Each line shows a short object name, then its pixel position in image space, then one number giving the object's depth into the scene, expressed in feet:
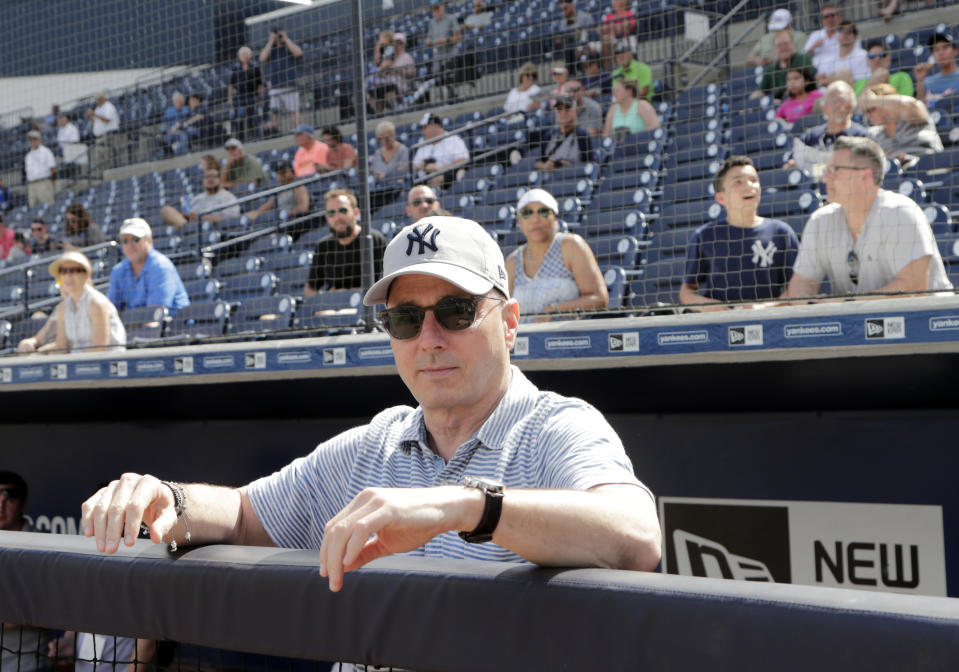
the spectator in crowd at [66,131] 45.37
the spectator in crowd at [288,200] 29.01
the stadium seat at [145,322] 21.02
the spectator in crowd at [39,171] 42.98
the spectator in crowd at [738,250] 14.62
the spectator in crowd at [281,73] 29.84
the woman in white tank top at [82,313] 19.10
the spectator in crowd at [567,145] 25.96
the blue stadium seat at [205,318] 22.17
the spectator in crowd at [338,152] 29.54
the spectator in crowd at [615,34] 28.30
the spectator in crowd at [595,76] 28.43
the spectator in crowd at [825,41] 26.32
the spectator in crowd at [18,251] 38.01
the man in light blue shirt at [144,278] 21.49
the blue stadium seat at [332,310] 16.67
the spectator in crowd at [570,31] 28.63
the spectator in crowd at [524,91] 30.68
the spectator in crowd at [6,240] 39.60
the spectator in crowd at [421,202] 20.58
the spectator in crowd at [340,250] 18.49
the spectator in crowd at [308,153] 31.14
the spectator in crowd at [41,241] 38.13
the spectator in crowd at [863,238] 12.72
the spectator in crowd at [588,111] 26.48
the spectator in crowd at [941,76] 22.79
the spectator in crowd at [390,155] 28.73
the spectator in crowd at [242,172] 33.19
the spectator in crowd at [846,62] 24.71
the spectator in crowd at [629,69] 28.14
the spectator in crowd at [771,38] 26.43
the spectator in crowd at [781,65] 24.49
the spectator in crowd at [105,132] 40.34
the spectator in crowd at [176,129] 37.86
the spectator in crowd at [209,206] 31.42
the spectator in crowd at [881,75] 23.06
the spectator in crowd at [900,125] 19.71
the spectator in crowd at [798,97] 23.53
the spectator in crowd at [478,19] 37.04
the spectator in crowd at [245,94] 30.25
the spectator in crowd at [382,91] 30.17
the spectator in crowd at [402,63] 29.30
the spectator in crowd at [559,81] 27.97
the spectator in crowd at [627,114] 25.62
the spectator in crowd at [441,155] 28.10
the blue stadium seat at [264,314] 20.83
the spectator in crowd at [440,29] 34.78
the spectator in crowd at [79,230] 31.42
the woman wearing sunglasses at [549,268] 15.87
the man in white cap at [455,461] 4.77
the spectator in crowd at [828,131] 19.01
